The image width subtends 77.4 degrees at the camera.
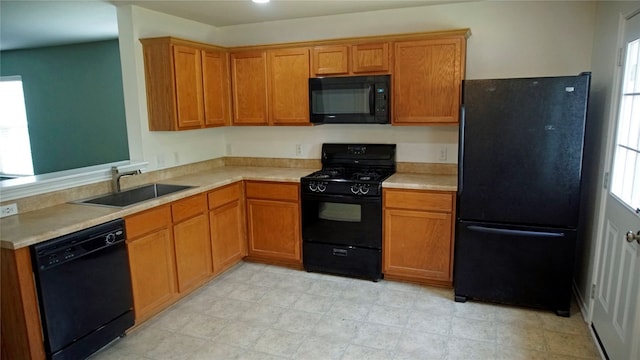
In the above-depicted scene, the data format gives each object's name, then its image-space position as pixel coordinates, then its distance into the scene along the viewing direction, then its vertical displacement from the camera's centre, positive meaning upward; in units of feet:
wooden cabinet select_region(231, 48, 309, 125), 12.25 +0.97
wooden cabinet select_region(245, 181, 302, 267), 12.12 -3.18
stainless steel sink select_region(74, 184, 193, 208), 9.64 -1.95
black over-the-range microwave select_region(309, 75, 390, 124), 11.24 +0.48
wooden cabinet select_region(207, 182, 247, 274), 11.45 -3.21
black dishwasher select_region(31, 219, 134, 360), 7.01 -3.21
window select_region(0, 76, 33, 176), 18.98 -0.39
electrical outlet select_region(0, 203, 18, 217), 7.97 -1.77
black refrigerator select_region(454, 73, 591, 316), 8.78 -1.66
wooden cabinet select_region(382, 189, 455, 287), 10.55 -3.21
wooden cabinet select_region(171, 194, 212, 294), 10.11 -3.22
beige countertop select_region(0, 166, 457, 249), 7.00 -1.89
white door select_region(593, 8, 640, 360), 6.68 -2.19
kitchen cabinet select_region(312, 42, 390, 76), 11.27 +1.65
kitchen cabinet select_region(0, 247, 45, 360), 6.64 -3.14
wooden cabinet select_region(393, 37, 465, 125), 10.61 +0.94
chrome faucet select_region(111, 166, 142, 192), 10.18 -1.45
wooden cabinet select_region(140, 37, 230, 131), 10.83 +1.01
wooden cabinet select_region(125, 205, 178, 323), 8.82 -3.26
